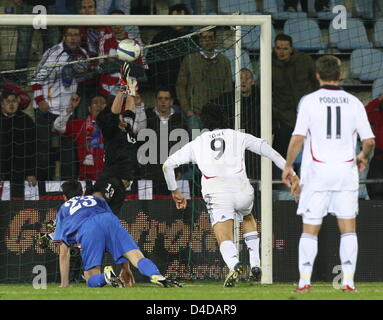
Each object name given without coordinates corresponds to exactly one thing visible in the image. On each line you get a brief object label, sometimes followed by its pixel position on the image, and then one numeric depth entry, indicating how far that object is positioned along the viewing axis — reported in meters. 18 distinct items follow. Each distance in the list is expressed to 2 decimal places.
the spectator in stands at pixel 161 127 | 13.89
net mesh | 13.25
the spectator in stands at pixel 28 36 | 15.51
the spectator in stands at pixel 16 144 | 14.11
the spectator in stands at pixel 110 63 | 15.16
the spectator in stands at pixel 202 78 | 14.41
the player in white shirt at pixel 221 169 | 11.42
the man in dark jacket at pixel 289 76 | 15.18
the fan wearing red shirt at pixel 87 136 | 14.33
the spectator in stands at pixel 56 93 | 14.42
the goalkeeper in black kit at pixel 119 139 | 12.04
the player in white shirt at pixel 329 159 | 8.97
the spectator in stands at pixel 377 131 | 14.98
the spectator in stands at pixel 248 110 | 13.57
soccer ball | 11.90
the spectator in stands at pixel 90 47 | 15.28
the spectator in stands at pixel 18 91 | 14.52
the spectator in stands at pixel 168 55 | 14.44
